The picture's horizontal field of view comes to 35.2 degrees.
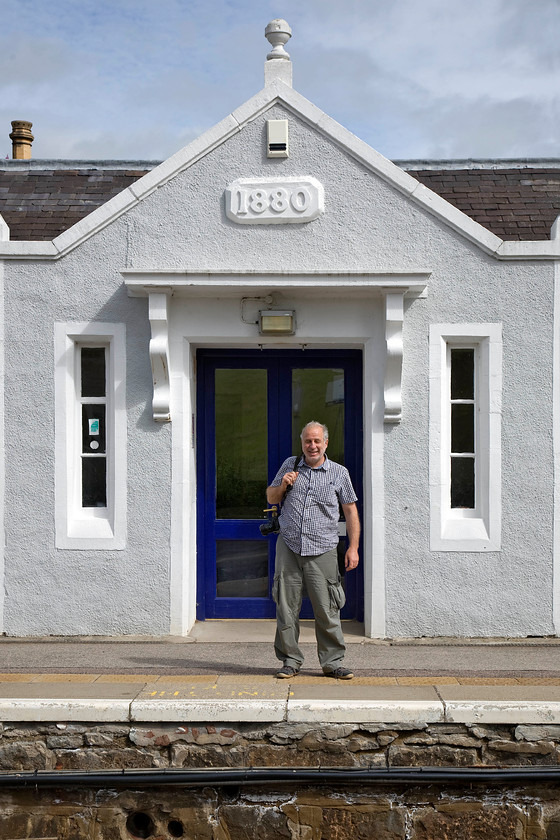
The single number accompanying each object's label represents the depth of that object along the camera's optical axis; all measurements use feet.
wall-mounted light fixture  24.76
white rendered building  24.90
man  19.72
